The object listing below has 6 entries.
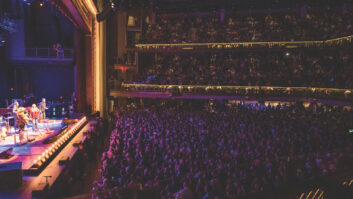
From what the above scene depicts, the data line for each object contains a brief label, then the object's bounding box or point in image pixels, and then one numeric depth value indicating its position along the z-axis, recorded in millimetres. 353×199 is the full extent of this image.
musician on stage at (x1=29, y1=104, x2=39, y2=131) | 8859
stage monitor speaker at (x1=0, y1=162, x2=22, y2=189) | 5109
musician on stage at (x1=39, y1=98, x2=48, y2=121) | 9916
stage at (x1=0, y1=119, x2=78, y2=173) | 6520
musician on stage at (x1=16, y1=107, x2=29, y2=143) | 7777
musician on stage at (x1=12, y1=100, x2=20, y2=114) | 8108
